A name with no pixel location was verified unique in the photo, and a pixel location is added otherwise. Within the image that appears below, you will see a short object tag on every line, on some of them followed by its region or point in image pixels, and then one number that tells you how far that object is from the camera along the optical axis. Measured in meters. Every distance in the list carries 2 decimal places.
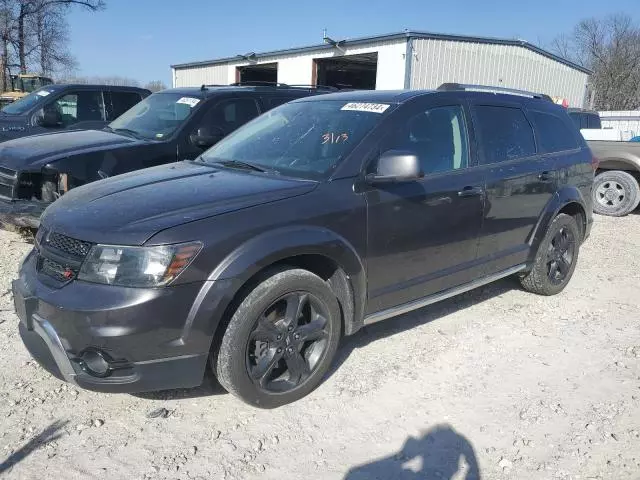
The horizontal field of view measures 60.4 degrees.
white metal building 18.50
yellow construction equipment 27.20
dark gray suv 2.72
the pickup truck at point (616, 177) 9.49
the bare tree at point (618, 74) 46.00
